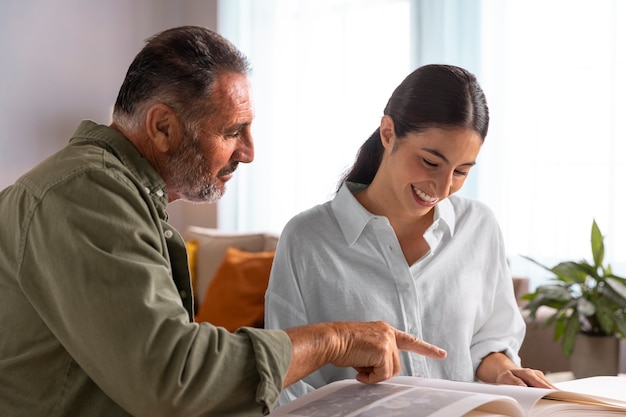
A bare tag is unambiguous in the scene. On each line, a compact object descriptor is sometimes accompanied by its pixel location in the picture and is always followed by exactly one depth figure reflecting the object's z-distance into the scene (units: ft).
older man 2.86
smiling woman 4.84
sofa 10.23
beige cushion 13.76
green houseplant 8.96
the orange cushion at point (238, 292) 12.38
